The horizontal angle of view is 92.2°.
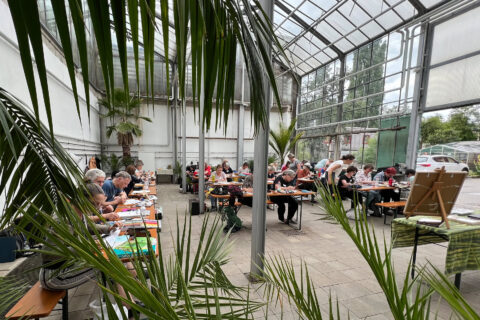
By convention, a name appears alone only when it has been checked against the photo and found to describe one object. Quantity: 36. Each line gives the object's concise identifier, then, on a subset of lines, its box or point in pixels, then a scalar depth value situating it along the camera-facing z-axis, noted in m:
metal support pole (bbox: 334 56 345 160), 11.82
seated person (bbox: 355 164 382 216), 6.16
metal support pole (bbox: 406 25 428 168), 7.99
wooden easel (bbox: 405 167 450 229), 2.62
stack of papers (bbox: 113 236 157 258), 1.88
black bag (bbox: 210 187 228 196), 5.18
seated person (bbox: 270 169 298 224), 5.49
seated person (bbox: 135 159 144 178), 7.43
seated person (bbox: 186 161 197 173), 10.22
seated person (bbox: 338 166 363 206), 5.75
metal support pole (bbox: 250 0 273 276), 2.77
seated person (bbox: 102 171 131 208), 3.95
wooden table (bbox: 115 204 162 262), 2.44
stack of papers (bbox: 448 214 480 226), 2.62
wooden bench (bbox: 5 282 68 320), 1.58
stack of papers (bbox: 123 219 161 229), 2.41
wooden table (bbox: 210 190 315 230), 4.94
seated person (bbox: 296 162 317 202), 7.61
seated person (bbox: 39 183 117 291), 1.79
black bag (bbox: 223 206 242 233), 4.67
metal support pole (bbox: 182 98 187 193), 8.75
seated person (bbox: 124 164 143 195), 5.57
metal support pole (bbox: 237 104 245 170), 13.78
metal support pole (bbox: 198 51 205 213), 6.18
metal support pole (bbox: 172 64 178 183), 12.61
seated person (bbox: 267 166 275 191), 7.31
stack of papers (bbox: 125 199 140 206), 3.88
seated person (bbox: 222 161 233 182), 8.71
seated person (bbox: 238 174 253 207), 5.18
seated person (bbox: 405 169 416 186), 6.57
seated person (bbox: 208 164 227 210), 6.91
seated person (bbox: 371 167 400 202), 6.54
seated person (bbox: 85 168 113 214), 3.28
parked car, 10.84
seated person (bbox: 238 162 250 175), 9.36
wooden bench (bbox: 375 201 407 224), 4.90
